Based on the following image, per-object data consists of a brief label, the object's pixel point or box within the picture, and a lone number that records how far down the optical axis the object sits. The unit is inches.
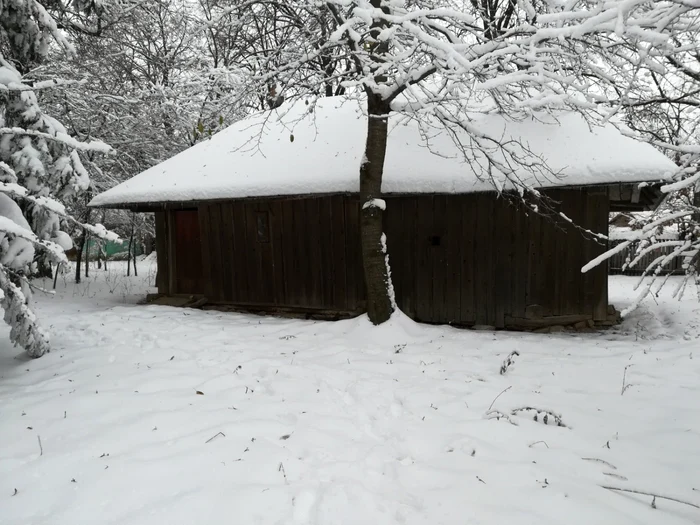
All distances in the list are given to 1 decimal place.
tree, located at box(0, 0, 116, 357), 168.6
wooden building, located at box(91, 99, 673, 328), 279.6
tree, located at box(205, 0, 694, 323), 124.8
